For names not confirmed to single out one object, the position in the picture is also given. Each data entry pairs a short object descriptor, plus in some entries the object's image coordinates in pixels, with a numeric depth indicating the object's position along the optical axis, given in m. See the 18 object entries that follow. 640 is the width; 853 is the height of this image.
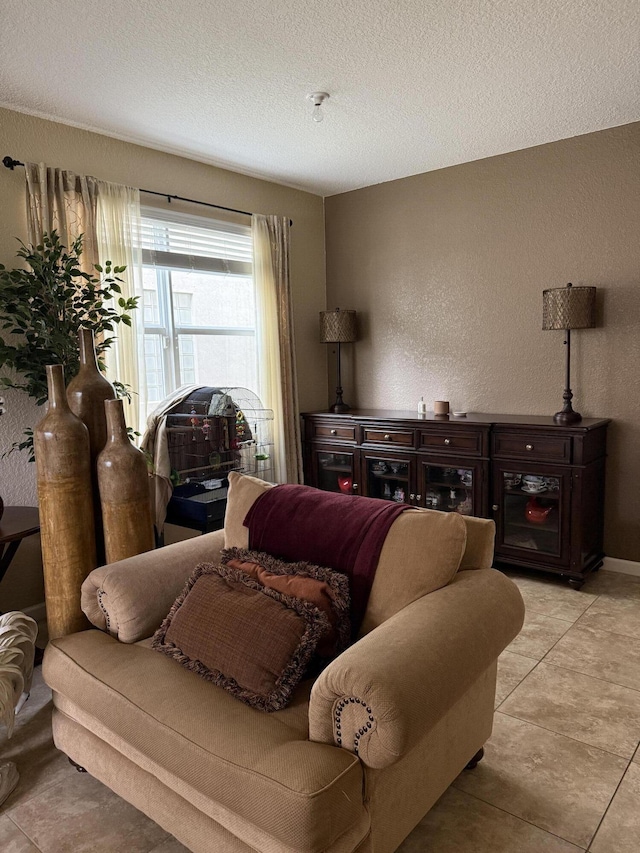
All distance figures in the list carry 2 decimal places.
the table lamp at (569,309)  3.50
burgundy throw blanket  1.90
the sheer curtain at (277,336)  4.34
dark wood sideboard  3.46
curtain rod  3.00
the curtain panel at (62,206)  3.09
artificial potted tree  2.79
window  3.76
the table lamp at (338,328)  4.54
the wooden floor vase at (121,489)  2.27
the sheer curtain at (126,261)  3.38
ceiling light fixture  2.95
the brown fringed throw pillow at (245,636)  1.65
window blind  3.71
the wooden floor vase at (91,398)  2.42
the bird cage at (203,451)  3.38
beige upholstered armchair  1.36
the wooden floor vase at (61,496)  2.21
